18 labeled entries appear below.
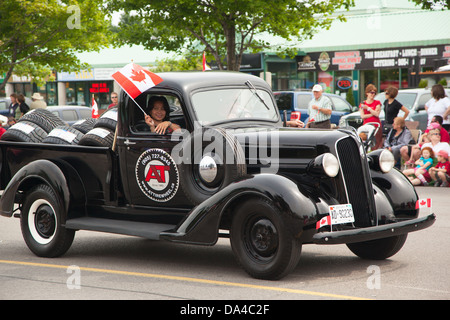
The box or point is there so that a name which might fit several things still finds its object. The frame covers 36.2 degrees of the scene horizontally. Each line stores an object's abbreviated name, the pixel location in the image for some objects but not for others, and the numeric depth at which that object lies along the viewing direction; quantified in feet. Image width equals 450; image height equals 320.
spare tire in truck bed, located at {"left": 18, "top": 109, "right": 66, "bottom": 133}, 28.04
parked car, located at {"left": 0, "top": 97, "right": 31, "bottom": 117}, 92.27
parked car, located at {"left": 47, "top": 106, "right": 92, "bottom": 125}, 79.69
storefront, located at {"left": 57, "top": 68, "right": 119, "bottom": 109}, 126.82
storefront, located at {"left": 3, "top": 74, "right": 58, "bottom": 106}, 140.36
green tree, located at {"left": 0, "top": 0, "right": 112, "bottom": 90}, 76.54
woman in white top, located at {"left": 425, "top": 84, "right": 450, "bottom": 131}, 48.44
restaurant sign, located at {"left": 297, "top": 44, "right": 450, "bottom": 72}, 95.71
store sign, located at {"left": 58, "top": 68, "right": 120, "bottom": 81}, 124.47
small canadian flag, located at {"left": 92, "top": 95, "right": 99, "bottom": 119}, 38.27
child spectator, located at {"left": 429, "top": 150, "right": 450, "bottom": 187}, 43.39
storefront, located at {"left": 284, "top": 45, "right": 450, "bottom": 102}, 96.22
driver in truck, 23.59
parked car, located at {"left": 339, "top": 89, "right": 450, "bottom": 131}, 63.87
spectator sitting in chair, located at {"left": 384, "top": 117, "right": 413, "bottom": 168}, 47.57
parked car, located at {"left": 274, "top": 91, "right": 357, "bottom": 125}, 76.90
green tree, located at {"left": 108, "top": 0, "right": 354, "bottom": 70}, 63.62
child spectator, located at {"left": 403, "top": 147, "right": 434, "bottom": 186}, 44.29
